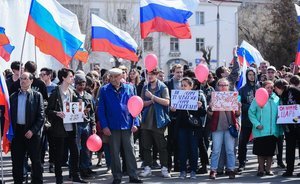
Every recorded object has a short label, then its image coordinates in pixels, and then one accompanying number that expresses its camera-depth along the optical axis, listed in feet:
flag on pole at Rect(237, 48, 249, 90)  43.52
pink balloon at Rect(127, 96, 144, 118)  34.15
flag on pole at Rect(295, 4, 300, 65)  51.02
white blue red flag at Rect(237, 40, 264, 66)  60.34
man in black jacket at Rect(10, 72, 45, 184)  32.63
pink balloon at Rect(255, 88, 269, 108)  37.40
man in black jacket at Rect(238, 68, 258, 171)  40.83
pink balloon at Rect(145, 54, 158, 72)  38.37
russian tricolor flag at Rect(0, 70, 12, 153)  32.53
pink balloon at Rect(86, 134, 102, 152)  35.14
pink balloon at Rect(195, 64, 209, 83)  38.01
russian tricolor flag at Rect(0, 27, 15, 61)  41.70
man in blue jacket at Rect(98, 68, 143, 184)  34.78
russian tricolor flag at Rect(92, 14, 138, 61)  46.93
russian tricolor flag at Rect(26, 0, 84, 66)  36.60
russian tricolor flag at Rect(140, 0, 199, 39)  41.57
